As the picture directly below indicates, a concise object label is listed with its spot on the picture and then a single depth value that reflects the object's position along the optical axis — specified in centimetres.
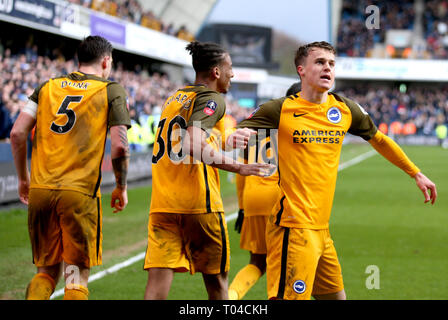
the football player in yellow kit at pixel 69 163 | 887
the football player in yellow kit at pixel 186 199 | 872
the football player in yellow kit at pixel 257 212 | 1153
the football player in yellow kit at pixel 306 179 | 839
